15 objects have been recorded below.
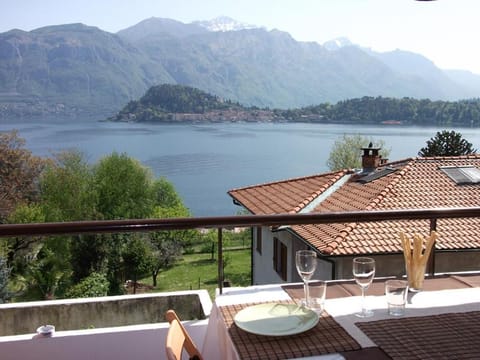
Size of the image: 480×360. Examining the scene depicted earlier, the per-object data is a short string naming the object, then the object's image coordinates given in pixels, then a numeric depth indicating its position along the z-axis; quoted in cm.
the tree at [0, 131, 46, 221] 3153
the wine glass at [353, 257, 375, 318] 158
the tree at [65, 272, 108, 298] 2219
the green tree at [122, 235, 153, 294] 2972
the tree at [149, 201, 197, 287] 3213
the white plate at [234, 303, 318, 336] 142
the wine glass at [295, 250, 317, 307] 163
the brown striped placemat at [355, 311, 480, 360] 131
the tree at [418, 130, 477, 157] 2492
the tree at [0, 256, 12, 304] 1705
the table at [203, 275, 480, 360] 134
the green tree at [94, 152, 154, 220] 3753
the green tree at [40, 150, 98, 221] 3475
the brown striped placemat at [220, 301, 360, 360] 131
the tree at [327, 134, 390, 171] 4203
